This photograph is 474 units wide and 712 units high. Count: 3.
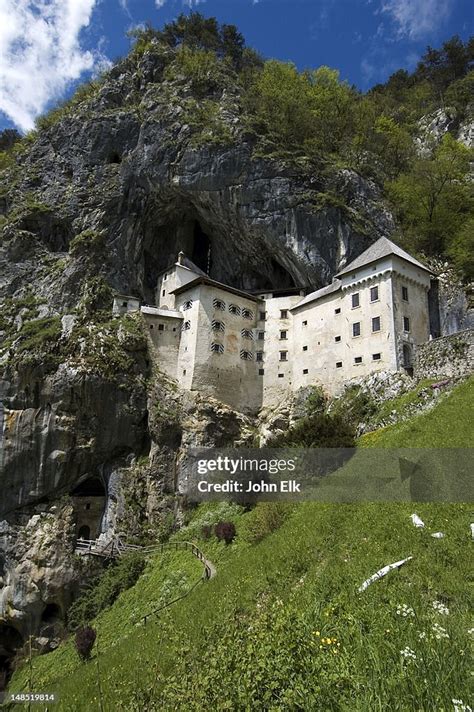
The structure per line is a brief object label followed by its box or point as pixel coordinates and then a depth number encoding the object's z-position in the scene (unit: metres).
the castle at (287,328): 34.91
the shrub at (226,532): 22.78
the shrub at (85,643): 20.09
